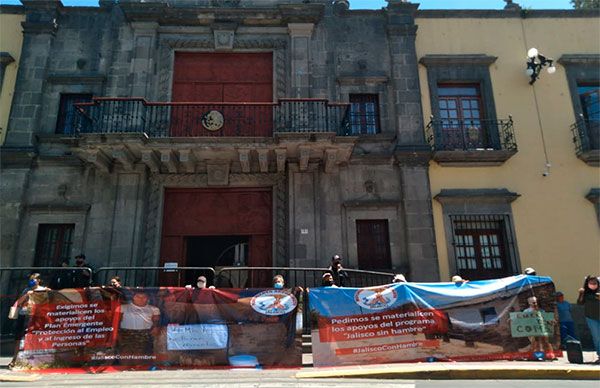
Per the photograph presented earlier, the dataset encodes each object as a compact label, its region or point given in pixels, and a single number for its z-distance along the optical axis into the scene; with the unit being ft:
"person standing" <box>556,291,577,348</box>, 28.30
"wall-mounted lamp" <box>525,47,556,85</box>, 42.63
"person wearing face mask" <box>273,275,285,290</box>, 28.14
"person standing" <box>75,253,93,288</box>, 33.35
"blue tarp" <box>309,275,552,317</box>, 24.73
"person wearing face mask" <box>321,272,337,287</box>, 29.07
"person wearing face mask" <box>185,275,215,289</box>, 27.34
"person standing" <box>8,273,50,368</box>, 23.62
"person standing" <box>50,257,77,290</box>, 33.32
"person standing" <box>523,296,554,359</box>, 24.29
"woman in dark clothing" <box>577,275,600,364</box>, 25.48
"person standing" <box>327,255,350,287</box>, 32.68
